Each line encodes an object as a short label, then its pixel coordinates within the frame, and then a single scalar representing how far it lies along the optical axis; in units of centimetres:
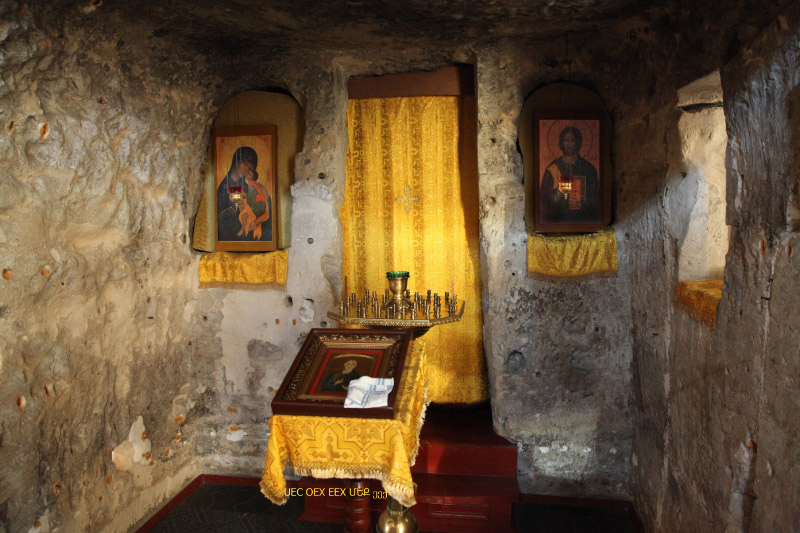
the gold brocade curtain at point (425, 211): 476
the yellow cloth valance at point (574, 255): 402
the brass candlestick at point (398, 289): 382
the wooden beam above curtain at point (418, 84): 450
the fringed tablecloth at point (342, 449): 243
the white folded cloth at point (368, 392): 246
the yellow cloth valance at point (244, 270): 432
